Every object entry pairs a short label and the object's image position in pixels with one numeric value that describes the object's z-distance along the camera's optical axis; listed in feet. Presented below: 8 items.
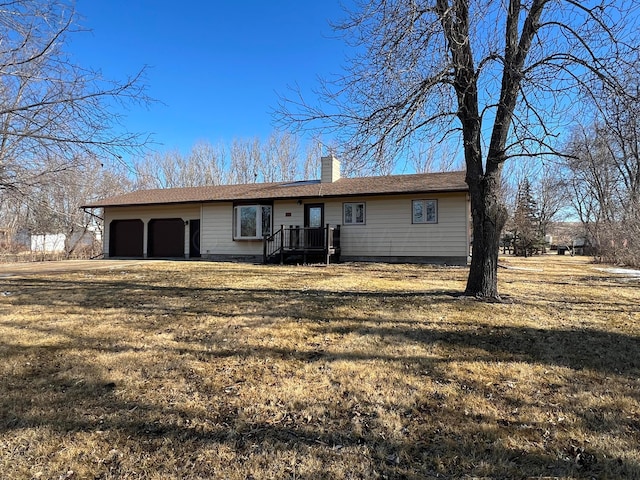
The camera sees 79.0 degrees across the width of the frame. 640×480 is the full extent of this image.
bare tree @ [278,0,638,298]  20.57
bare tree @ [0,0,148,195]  14.88
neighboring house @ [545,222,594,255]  122.70
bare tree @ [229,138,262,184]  122.93
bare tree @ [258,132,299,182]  117.60
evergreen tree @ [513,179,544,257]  96.58
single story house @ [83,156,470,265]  47.16
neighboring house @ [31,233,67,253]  93.79
